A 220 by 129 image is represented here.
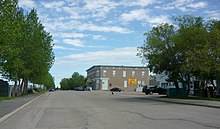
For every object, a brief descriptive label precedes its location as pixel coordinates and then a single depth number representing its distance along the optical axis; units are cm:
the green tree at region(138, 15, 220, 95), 2191
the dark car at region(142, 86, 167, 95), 4018
